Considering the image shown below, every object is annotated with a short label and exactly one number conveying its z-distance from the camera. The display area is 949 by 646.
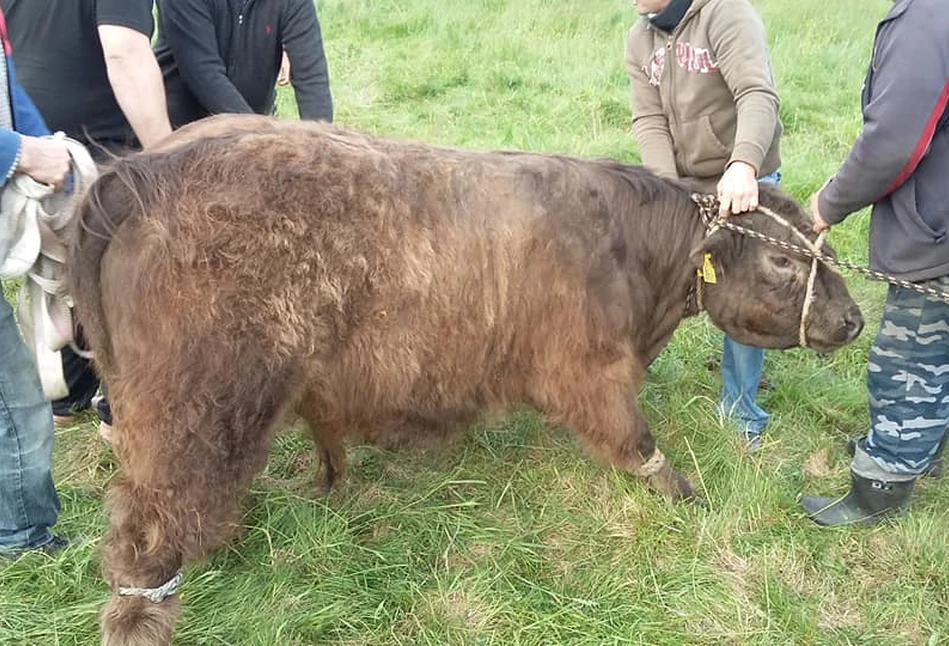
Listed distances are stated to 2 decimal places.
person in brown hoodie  3.71
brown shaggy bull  2.80
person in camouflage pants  2.96
